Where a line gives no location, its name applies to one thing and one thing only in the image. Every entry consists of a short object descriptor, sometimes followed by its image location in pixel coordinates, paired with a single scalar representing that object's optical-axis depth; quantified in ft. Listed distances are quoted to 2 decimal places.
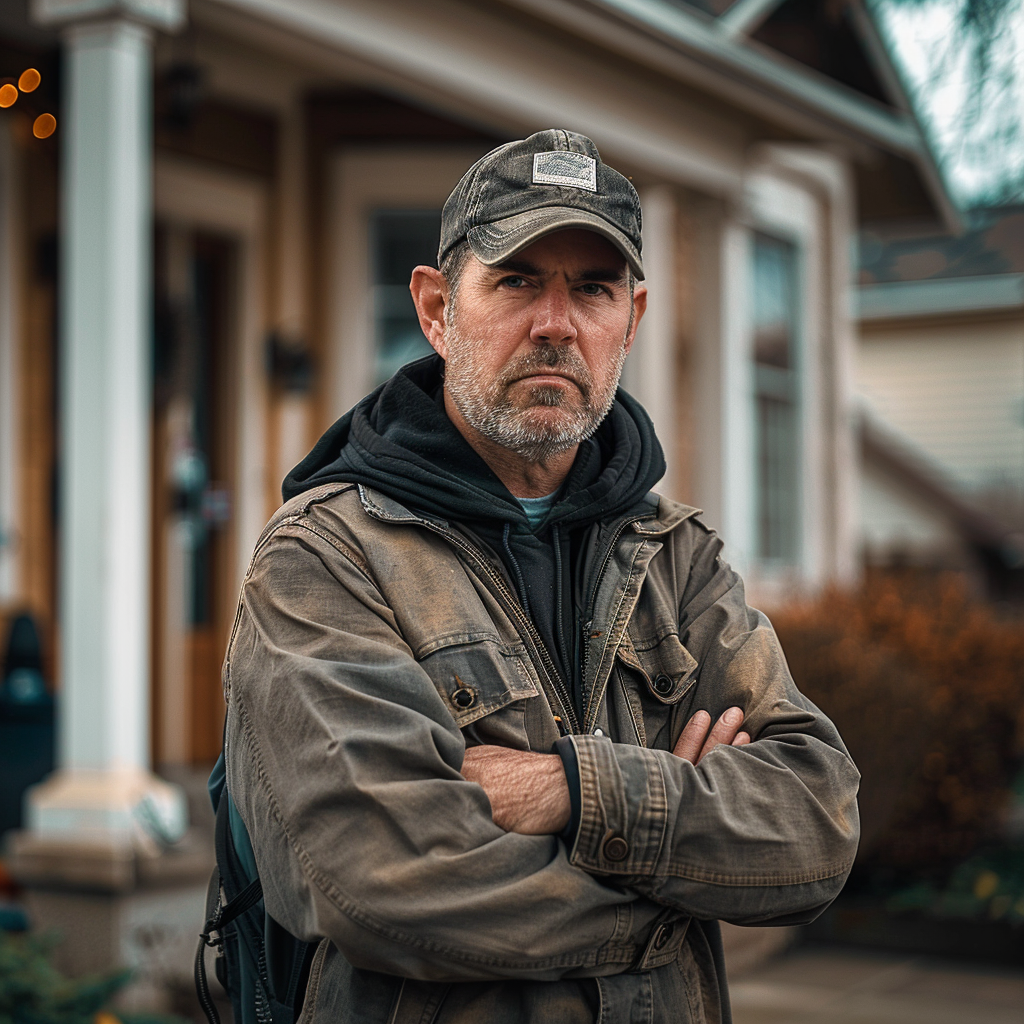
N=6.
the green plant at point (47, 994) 13.06
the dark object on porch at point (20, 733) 19.16
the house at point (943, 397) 67.67
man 5.98
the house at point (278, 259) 16.15
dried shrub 20.59
